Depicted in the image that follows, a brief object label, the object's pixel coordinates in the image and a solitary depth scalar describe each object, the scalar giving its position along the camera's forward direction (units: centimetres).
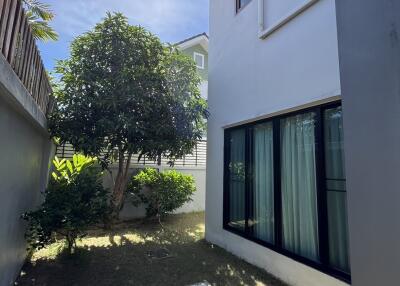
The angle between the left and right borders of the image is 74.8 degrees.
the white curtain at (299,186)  397
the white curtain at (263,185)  477
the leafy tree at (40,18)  786
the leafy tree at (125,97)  582
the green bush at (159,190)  834
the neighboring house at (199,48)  1468
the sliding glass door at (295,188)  363
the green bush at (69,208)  442
